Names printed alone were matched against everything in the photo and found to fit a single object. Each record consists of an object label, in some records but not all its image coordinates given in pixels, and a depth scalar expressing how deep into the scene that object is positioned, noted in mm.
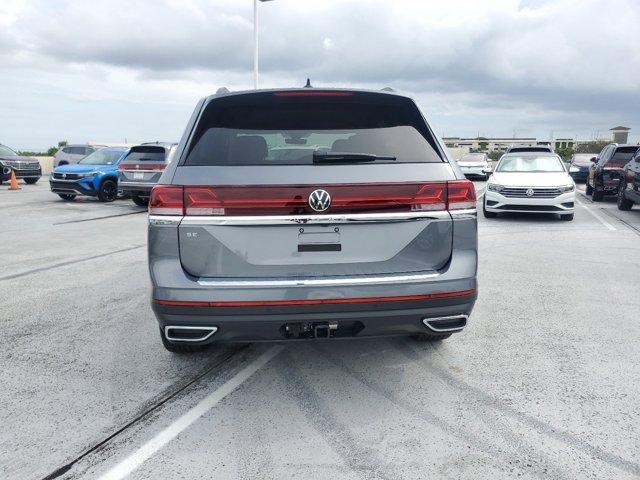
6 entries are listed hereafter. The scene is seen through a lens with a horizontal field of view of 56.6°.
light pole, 24844
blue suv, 17672
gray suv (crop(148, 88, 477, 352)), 3215
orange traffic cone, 22875
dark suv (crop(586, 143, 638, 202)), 17906
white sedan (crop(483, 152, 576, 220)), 12742
